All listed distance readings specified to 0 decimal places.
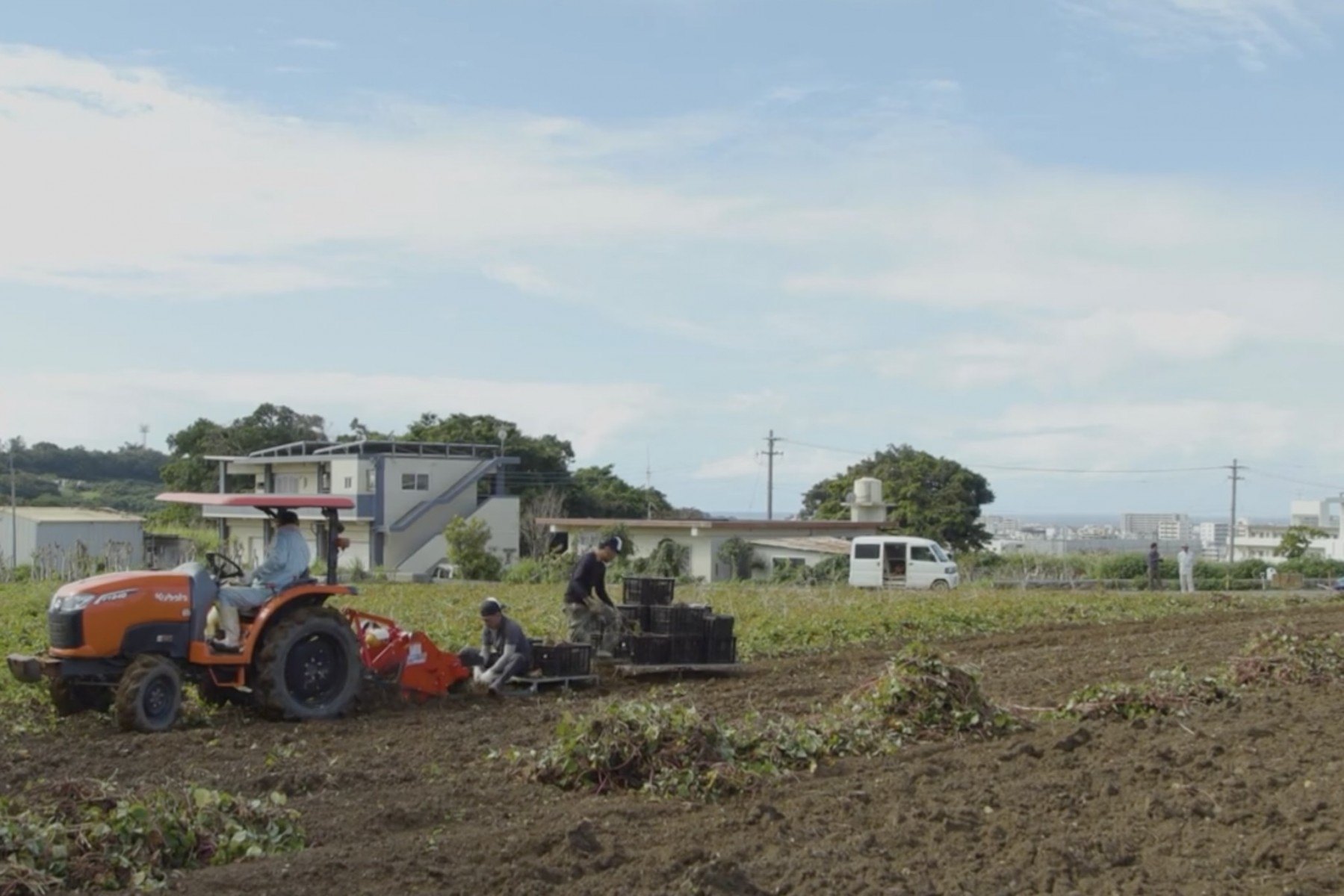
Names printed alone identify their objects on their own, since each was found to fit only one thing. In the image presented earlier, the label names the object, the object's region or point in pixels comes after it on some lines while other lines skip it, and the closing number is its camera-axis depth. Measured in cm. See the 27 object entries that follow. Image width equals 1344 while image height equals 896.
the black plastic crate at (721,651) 1451
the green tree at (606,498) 6638
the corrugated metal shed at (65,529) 4991
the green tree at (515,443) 6600
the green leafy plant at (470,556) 4703
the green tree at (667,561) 4341
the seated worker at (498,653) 1262
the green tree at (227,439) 6131
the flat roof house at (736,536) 4834
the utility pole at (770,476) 7350
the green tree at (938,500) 5600
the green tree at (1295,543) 5550
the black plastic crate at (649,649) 1402
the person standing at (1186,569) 3566
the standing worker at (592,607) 1402
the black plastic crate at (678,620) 1423
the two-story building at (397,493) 5350
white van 3491
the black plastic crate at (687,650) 1420
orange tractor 1066
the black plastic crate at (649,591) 1451
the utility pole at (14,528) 4381
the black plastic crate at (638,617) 1442
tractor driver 1127
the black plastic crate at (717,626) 1442
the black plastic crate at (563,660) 1306
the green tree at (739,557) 4781
